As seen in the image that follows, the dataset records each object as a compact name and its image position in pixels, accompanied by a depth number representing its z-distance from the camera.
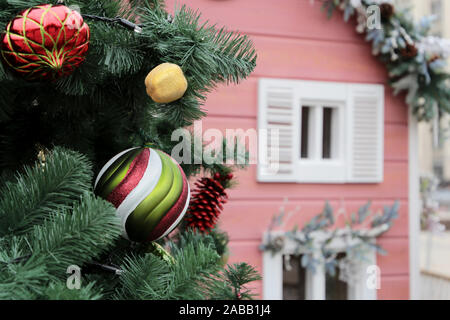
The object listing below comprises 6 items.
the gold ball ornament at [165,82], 1.24
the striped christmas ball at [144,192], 1.27
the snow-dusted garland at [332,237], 2.46
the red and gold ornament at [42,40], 1.20
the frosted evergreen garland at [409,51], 2.46
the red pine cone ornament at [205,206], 1.42
